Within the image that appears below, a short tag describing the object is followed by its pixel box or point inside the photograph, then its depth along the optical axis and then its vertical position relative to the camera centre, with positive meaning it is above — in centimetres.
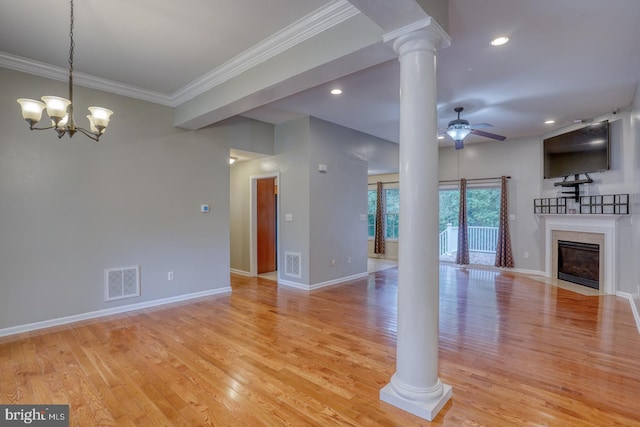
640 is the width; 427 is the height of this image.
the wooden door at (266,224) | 671 -27
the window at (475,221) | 779 -27
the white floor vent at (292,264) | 560 -94
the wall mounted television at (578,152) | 538 +108
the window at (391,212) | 895 -2
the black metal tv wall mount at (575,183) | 572 +51
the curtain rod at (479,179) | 730 +76
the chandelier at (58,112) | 236 +78
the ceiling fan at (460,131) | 470 +120
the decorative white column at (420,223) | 214 -8
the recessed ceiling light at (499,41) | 297 +161
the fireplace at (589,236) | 527 -47
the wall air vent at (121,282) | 416 -94
